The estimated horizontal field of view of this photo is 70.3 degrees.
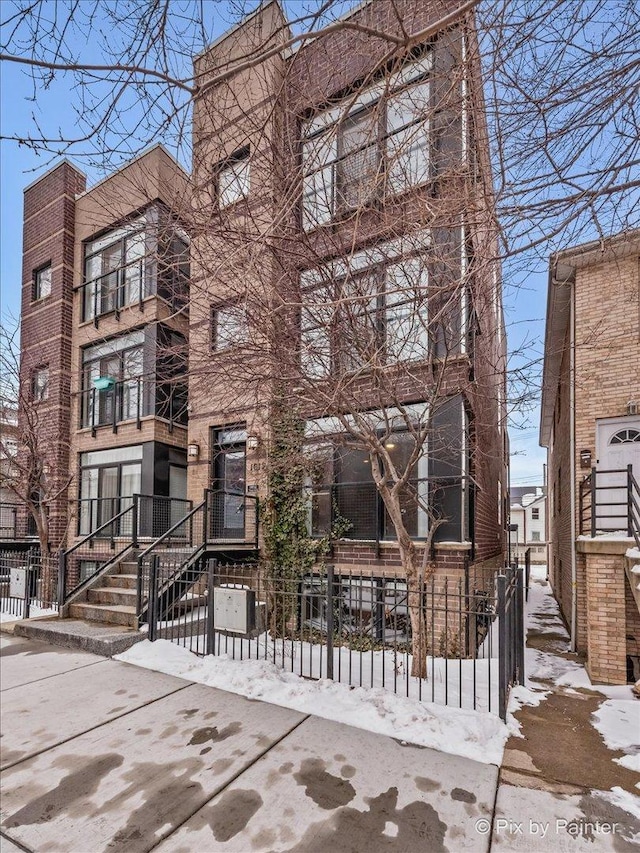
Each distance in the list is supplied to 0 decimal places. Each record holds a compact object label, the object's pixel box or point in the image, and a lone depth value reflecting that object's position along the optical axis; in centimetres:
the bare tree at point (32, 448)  1005
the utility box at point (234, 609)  573
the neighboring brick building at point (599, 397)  711
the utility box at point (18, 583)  813
